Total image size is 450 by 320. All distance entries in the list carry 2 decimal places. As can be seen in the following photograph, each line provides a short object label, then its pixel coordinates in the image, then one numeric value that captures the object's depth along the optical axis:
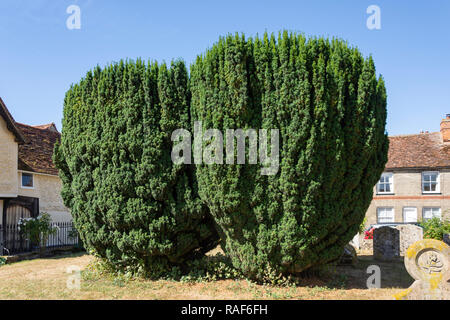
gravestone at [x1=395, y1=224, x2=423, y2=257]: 14.32
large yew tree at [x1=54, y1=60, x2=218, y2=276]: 8.68
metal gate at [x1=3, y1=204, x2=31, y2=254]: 16.95
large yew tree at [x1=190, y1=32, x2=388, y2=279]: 7.63
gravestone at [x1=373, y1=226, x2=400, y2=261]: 13.35
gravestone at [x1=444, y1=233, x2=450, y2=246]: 14.39
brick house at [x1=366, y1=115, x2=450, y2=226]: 25.05
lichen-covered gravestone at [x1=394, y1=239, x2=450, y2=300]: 6.77
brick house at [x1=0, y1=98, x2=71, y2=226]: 16.78
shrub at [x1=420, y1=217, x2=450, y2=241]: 15.18
